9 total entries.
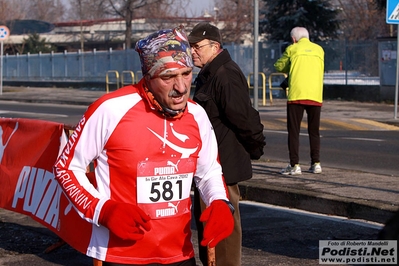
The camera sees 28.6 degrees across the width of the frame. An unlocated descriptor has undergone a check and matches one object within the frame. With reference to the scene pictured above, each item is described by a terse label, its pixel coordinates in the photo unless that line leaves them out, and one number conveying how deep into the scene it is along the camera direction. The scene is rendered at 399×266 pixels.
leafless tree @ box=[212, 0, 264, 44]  52.25
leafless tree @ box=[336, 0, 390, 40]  49.25
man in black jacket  5.02
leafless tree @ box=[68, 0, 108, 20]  50.47
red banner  6.61
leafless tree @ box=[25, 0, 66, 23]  106.57
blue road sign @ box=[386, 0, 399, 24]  16.80
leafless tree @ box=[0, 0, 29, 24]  66.01
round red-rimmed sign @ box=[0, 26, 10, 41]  32.81
